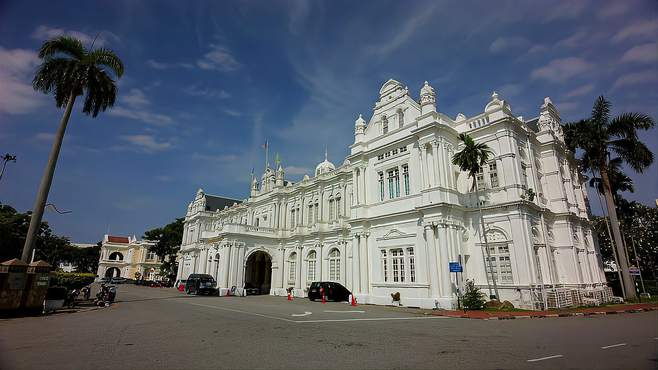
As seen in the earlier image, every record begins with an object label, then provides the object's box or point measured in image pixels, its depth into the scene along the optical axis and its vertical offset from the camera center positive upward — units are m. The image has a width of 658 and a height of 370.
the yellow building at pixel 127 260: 88.38 +4.30
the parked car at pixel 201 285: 33.28 -0.82
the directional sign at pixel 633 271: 23.39 +0.52
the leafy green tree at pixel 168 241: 61.13 +6.37
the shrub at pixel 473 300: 18.64 -1.22
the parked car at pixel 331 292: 26.31 -1.14
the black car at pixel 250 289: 35.88 -1.30
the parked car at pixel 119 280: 66.84 -0.85
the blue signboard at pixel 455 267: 18.30 +0.58
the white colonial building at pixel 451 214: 20.16 +4.27
